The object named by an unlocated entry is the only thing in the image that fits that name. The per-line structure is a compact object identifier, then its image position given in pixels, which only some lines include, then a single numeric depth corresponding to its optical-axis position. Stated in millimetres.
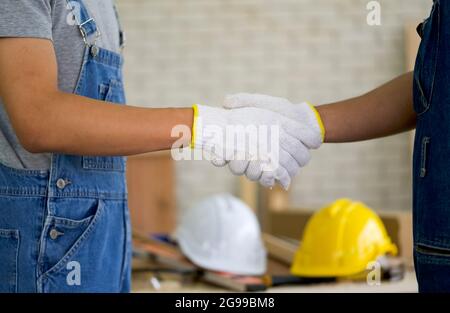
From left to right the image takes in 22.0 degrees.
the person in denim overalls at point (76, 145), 1719
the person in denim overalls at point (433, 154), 1678
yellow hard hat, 2660
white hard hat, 2816
